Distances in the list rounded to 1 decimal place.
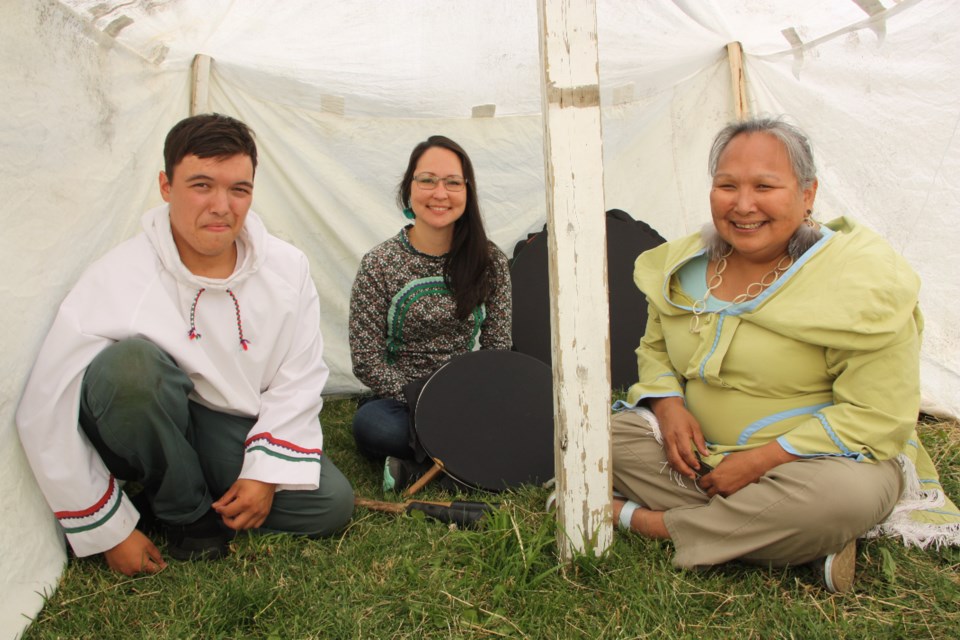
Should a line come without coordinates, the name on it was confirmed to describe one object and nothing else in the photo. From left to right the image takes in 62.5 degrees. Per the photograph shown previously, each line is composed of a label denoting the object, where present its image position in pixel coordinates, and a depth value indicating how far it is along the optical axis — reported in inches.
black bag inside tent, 155.9
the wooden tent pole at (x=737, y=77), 169.8
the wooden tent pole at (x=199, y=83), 146.7
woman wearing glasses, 120.1
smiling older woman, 79.5
